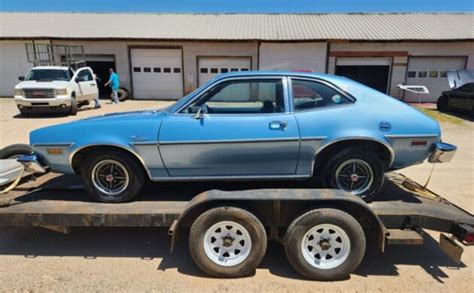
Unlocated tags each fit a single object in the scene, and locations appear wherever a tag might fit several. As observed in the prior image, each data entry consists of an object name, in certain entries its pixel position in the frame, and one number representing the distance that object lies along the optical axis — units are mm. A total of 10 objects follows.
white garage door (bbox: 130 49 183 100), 20125
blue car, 3465
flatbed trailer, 3094
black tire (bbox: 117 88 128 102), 19344
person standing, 17281
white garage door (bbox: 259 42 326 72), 19266
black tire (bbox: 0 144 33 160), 4805
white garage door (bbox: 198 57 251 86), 19812
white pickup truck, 12352
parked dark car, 13539
